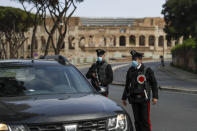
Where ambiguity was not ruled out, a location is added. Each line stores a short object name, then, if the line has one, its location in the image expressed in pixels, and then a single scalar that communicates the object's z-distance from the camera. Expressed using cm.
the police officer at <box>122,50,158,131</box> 709
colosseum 9606
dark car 446
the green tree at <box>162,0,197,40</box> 3478
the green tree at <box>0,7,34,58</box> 5675
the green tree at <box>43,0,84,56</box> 3678
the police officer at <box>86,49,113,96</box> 988
